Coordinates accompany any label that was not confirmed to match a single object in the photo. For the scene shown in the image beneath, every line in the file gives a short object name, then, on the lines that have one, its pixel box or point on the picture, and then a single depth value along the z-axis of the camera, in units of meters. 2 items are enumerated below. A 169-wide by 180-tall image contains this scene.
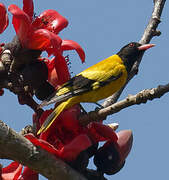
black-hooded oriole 5.22
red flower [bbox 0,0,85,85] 4.49
